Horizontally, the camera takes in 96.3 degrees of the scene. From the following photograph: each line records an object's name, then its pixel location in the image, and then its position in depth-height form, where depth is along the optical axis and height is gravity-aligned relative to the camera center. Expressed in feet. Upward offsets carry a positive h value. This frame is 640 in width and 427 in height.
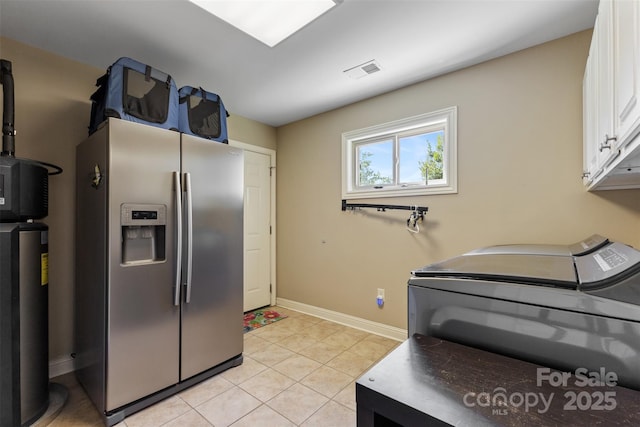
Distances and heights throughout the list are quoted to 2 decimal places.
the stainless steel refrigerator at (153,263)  5.55 -1.07
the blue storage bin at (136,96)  5.82 +2.55
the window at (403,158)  8.36 +1.88
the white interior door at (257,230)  11.74 -0.69
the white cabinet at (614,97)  3.02 +1.54
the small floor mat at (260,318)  10.45 -4.04
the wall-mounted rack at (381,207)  8.60 +0.23
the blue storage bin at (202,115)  7.00 +2.54
